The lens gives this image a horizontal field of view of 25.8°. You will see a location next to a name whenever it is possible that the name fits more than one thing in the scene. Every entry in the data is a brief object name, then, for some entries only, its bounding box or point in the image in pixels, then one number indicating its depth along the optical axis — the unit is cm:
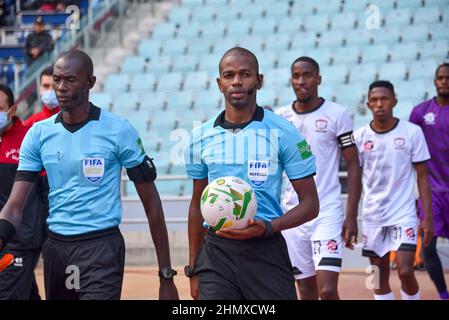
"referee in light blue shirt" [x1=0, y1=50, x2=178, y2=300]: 596
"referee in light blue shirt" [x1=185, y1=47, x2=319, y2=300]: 564
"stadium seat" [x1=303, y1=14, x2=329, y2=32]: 1773
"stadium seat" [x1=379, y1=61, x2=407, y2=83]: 1589
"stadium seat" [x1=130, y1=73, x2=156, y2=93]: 1769
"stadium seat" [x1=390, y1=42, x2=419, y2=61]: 1644
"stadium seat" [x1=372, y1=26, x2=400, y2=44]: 1700
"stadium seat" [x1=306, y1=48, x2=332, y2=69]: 1677
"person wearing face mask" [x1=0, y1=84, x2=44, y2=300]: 753
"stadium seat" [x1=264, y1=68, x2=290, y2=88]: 1653
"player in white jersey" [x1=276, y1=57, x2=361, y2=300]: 818
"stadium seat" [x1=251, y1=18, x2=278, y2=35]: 1819
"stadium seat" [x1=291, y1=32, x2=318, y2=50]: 1738
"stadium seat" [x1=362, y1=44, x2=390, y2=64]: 1661
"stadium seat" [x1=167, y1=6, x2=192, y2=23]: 1961
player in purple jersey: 968
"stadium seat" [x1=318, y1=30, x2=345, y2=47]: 1719
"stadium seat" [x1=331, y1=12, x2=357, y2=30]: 1750
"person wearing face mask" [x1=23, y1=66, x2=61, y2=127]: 877
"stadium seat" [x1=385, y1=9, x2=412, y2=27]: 1709
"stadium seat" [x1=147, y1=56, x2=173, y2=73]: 1820
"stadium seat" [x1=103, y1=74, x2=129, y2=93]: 1788
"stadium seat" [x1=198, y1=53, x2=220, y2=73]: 1777
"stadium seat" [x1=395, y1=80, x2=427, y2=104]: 1531
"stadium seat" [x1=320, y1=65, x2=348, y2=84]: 1625
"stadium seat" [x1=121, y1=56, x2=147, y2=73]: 1848
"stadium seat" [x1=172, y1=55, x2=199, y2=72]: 1800
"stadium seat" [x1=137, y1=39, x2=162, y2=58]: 1894
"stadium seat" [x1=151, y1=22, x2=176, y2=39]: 1930
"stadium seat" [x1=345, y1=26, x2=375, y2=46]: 1714
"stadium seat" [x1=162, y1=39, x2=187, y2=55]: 1858
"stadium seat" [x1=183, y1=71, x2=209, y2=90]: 1727
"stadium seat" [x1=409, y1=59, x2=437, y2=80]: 1582
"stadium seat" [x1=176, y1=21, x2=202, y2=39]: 1888
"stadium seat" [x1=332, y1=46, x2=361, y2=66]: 1673
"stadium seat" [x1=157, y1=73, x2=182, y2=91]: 1750
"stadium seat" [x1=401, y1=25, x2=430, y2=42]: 1667
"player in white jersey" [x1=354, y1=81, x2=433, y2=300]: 898
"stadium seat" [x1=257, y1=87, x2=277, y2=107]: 1573
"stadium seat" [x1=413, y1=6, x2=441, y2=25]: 1683
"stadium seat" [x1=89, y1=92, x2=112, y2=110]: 1698
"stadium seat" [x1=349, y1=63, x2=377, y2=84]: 1612
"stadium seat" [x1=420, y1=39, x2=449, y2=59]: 1616
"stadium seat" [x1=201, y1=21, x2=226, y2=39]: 1856
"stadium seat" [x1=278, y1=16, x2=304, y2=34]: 1802
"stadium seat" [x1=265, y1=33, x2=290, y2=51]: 1770
